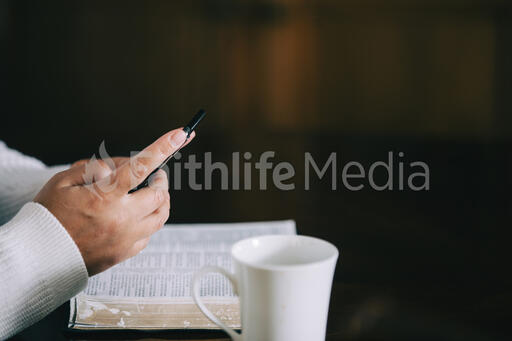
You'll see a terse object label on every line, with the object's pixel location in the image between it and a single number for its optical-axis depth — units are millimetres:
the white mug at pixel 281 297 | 981
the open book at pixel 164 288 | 1081
